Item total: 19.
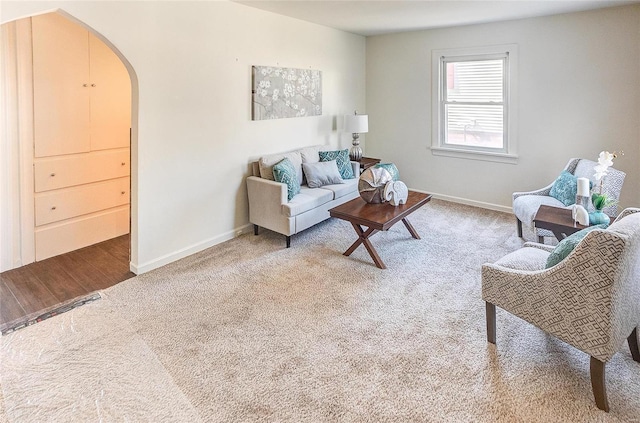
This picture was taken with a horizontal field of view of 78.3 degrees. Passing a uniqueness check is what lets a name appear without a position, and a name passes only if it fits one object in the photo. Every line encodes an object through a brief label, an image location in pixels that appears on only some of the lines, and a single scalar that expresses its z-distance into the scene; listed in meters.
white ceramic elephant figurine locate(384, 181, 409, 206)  3.80
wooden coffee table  3.45
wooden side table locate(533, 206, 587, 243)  3.05
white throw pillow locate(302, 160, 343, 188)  4.60
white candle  3.10
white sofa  4.00
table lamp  5.56
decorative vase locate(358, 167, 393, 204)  3.85
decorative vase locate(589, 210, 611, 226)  3.05
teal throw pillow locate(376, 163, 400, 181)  4.98
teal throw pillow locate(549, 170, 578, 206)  3.85
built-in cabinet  3.59
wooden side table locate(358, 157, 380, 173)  5.65
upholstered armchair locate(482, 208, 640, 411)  1.75
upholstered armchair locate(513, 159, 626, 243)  3.74
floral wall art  4.30
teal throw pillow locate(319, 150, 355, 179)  5.00
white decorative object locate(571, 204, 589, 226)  3.02
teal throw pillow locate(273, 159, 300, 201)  4.10
